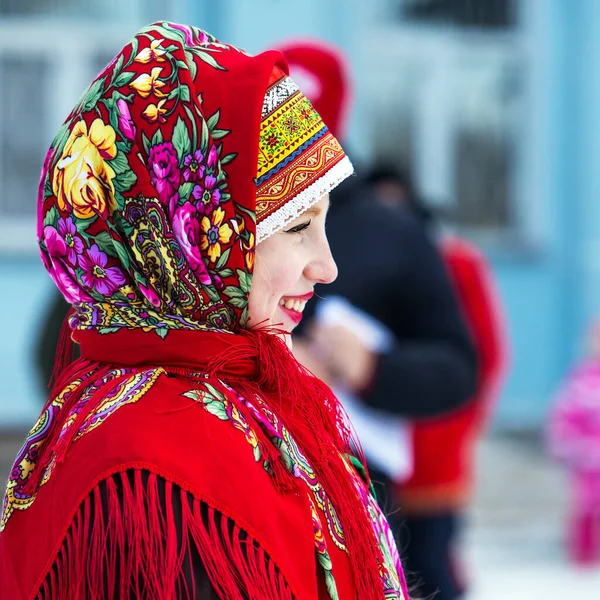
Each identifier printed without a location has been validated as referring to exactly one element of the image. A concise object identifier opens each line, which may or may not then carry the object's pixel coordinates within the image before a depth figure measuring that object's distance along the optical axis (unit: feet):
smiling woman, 7.80
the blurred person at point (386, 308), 16.85
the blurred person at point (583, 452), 34.73
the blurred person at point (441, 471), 19.61
